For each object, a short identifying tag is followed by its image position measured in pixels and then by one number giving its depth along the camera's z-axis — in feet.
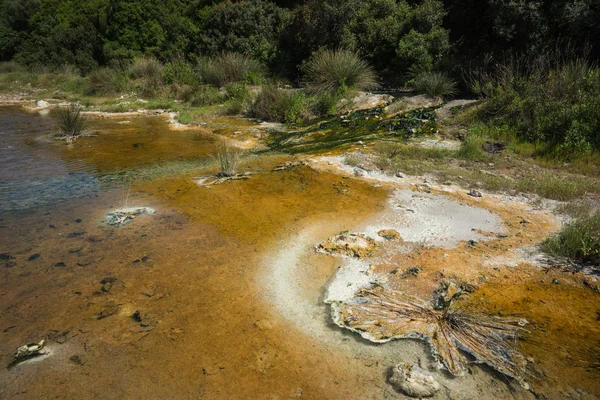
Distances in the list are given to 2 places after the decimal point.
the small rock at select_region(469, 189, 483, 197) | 17.29
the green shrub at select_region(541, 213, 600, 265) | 11.78
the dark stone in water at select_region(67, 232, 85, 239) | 14.03
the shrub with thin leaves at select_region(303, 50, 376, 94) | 38.65
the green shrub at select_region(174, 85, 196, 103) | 45.67
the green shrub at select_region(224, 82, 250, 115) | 38.83
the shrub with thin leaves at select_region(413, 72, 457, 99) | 35.09
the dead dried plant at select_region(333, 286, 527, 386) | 8.44
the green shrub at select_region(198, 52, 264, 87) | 48.75
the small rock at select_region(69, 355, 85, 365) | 8.60
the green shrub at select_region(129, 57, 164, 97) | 50.78
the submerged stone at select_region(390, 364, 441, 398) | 7.66
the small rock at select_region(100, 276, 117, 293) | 11.07
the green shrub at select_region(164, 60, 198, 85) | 49.16
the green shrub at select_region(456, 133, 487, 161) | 22.39
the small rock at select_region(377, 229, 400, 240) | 13.65
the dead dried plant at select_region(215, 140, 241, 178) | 20.25
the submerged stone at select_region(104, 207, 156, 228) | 15.16
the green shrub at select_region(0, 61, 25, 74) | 74.84
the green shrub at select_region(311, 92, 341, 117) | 34.71
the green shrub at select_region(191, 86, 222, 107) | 43.27
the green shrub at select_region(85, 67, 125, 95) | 51.98
